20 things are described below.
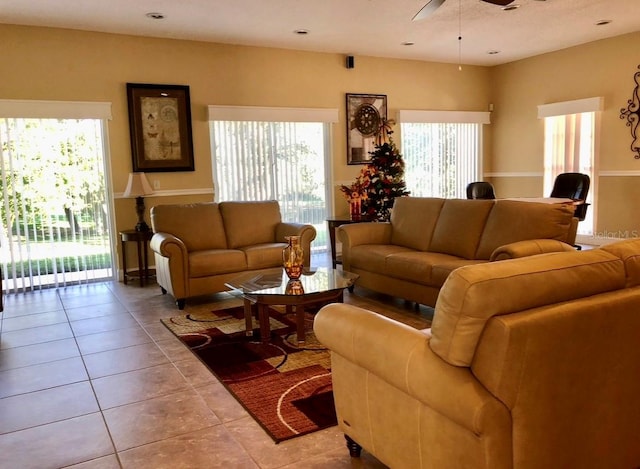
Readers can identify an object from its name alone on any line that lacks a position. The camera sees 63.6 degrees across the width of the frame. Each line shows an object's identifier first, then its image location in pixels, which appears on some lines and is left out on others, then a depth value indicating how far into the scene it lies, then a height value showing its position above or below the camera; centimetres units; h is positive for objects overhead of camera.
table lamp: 577 -6
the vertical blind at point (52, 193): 548 -9
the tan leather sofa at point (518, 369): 154 -63
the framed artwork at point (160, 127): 606 +66
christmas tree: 640 -10
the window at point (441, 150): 817 +38
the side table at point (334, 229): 626 -64
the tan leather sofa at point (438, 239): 387 -55
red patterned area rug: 262 -119
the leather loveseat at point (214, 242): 475 -62
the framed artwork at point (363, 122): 751 +79
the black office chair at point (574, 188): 630 -23
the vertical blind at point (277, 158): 666 +28
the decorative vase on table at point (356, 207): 641 -39
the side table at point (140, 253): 584 -82
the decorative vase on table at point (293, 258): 380 -59
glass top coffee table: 351 -79
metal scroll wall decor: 672 +69
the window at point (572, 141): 730 +42
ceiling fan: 364 +124
